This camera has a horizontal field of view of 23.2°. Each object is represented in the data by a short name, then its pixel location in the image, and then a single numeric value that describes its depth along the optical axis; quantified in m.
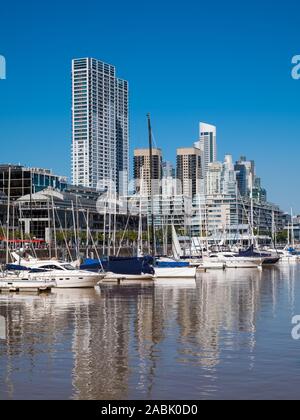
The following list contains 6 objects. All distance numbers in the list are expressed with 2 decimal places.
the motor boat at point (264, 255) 110.14
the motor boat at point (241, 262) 104.47
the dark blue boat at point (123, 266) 67.50
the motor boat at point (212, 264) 99.32
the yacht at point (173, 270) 71.12
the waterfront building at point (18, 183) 188.88
